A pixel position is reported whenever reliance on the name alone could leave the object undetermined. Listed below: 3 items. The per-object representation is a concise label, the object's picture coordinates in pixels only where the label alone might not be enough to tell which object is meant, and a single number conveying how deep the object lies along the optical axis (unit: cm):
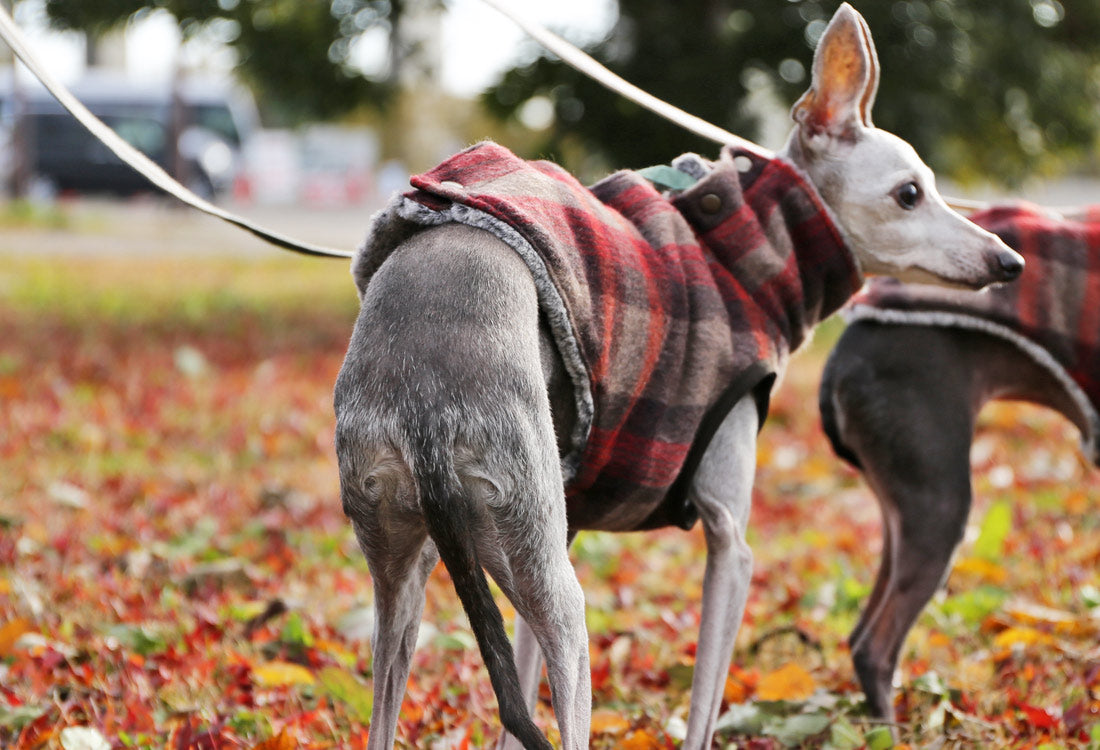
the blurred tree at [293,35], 838
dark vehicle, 2894
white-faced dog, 186
